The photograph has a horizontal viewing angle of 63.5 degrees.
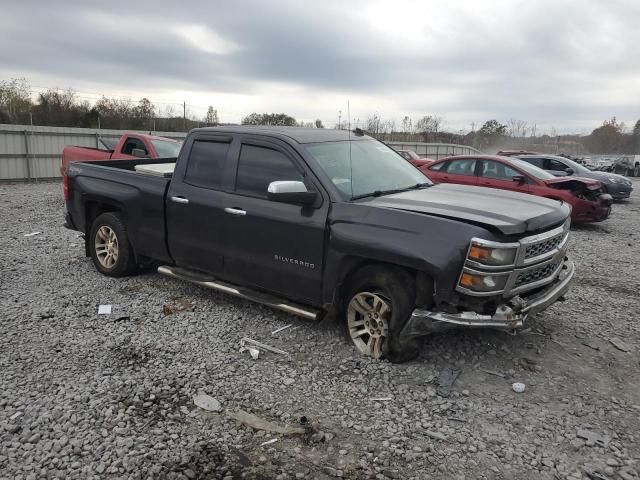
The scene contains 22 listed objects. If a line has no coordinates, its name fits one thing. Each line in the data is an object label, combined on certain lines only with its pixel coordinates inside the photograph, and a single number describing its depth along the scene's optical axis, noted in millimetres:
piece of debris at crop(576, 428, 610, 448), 3248
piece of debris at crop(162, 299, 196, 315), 5363
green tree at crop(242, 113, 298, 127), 23719
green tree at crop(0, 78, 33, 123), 32562
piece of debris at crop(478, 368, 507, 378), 4121
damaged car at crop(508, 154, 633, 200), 14469
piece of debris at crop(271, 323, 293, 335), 4848
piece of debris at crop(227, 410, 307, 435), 3348
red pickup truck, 11047
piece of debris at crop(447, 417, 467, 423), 3506
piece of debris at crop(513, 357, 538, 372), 4234
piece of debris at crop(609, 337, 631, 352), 4617
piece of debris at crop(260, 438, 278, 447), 3203
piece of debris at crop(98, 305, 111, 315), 5289
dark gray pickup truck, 3803
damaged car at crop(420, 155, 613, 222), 10930
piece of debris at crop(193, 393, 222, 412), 3584
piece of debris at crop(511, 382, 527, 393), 3887
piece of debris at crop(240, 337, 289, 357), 4473
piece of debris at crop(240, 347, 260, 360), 4358
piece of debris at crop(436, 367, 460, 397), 3859
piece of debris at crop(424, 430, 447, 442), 3311
